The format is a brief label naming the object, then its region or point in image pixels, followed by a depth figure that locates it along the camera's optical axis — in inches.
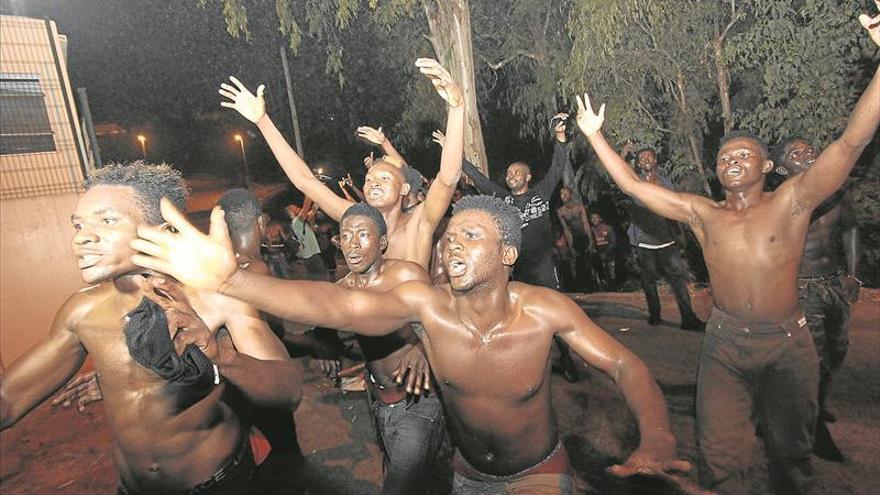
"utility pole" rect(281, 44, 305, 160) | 743.2
